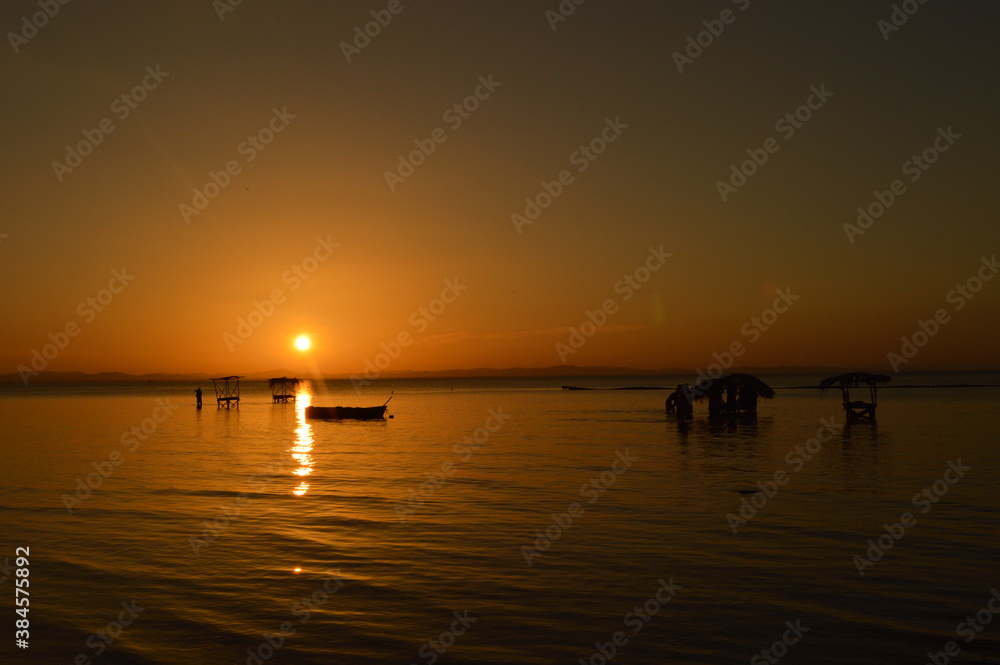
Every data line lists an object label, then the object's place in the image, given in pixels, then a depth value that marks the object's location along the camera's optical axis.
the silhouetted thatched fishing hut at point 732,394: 53.75
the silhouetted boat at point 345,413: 59.28
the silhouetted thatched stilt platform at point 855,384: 48.66
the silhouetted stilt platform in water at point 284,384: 89.64
